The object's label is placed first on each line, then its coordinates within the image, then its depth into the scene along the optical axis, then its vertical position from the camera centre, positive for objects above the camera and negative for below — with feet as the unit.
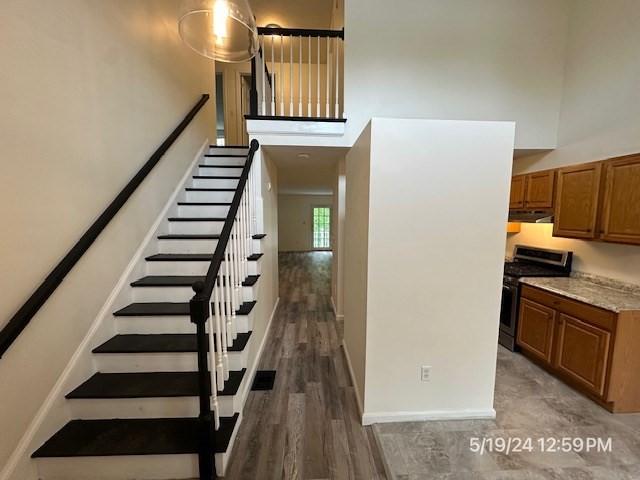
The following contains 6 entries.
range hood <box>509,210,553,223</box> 10.15 +0.15
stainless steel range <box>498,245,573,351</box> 10.19 -2.04
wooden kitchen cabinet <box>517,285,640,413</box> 7.07 -3.59
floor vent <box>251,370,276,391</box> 8.14 -5.04
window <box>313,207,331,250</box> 35.29 -1.30
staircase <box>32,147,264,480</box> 5.14 -3.72
